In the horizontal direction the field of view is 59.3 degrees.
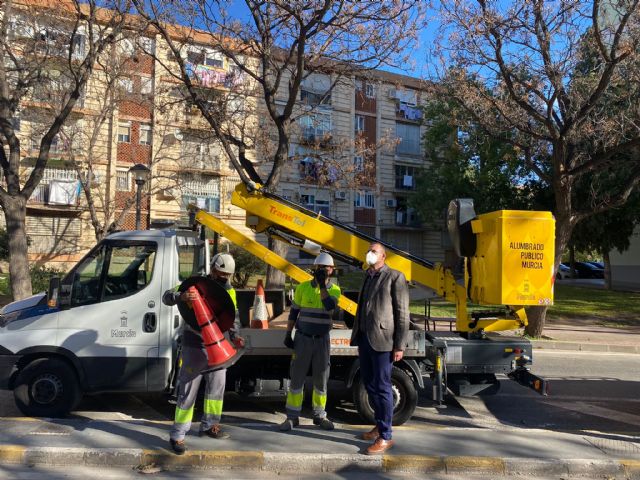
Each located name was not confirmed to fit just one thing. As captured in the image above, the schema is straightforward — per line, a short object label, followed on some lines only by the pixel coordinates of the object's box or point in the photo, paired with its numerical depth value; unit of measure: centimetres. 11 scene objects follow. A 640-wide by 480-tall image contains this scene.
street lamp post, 1457
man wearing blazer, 501
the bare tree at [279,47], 1247
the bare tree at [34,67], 1280
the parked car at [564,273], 4329
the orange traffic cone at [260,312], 666
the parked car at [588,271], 4653
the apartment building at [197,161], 1995
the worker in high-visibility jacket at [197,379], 484
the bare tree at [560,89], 1171
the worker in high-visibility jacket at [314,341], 555
